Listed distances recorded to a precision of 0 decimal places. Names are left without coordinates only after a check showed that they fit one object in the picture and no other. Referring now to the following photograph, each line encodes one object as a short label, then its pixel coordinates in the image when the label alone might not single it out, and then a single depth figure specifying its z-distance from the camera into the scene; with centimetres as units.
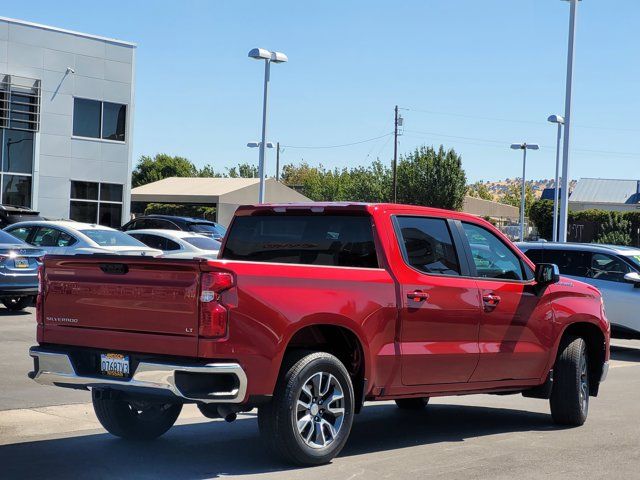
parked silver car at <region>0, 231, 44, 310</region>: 1734
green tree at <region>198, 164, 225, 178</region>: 13916
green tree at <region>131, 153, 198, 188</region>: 12169
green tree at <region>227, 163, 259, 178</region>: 14625
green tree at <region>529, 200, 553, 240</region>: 6079
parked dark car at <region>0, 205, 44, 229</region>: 2442
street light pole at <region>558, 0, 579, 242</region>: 2498
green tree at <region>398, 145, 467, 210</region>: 8012
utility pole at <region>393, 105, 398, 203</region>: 6962
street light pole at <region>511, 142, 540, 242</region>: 4898
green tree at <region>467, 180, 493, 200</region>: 14682
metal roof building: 8975
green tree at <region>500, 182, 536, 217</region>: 13761
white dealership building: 3612
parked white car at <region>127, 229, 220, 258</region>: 2252
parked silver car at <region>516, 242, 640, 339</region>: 1619
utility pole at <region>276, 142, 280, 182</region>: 10294
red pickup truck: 664
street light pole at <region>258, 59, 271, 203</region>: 3094
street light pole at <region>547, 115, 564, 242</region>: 3766
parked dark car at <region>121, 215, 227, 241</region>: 3048
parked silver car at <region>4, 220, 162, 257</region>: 1916
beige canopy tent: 6400
